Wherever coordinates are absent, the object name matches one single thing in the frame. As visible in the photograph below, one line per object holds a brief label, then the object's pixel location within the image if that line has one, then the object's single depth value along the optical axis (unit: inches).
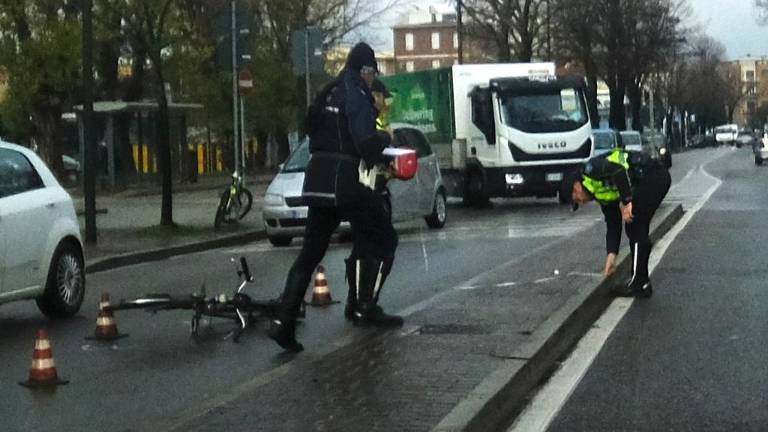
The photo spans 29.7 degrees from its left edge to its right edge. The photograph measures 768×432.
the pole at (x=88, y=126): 816.9
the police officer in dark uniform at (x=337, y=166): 359.6
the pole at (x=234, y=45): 961.5
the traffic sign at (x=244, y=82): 997.8
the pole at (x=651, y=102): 3106.3
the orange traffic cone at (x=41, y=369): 350.0
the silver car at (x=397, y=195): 813.2
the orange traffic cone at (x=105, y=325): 431.2
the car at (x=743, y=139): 5179.6
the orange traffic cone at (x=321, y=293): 488.1
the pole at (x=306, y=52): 1037.2
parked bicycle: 959.6
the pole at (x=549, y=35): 2625.5
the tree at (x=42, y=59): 1531.7
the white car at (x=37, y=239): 458.3
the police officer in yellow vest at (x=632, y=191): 496.7
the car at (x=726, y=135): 5650.6
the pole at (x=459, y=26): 2102.6
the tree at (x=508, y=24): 2559.1
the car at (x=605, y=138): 1620.3
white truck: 1147.3
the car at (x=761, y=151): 2319.1
